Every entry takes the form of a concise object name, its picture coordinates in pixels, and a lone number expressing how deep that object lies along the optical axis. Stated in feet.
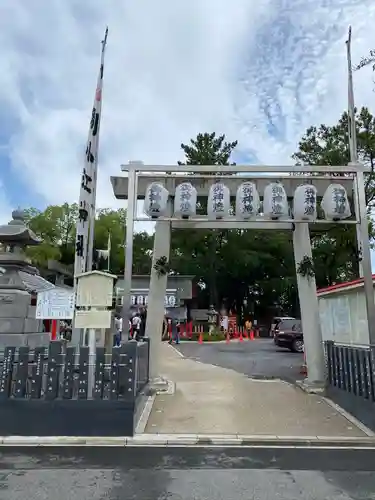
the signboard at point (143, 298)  109.41
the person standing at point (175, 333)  87.85
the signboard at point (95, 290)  24.73
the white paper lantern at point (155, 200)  31.55
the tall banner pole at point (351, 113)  31.29
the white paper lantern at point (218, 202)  31.55
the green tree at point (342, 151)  80.07
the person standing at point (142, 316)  78.30
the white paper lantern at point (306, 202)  31.22
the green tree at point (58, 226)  149.59
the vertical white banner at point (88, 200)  30.09
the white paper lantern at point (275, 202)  31.32
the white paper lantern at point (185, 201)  31.94
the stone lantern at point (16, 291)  34.17
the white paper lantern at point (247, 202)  31.37
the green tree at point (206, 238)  128.57
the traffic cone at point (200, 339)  91.45
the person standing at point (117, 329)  56.95
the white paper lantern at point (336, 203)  30.78
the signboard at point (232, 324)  122.66
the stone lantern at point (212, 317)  122.84
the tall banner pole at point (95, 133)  30.96
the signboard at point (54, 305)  31.07
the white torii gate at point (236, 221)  31.24
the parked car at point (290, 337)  69.05
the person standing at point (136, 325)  73.63
